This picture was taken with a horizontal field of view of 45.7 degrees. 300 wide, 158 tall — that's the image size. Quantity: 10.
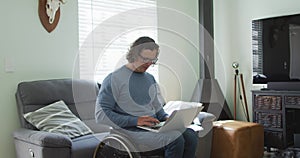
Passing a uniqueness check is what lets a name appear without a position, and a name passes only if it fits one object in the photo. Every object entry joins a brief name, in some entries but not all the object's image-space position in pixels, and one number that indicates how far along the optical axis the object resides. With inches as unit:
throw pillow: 110.1
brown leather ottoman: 138.3
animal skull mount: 130.0
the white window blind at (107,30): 145.2
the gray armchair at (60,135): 96.6
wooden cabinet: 143.3
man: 90.5
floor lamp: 171.9
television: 146.0
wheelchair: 88.0
